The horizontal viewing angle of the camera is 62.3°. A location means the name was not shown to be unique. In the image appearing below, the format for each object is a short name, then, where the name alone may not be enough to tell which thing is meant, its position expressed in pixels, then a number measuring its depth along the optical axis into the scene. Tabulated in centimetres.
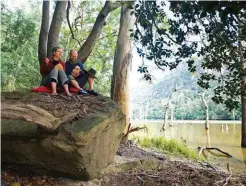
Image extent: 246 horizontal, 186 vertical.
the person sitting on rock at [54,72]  238
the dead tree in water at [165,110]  1224
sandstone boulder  199
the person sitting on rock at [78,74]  259
